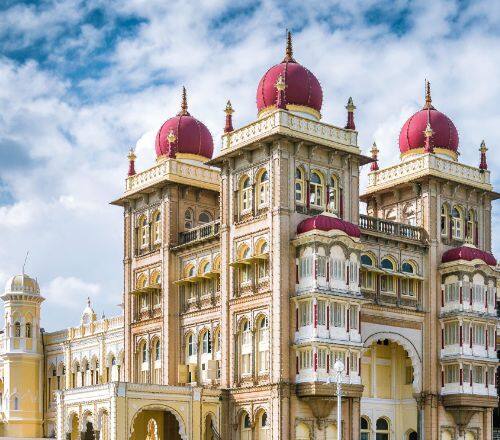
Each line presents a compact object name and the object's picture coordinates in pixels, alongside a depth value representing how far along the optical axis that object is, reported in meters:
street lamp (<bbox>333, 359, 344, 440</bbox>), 46.22
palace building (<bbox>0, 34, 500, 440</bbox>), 53.00
